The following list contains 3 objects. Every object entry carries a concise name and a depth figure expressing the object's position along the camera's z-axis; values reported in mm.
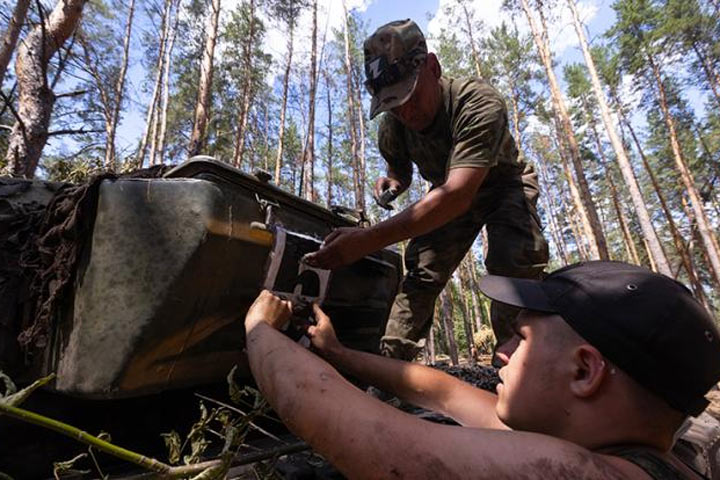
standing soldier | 1946
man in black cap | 653
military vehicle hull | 1286
